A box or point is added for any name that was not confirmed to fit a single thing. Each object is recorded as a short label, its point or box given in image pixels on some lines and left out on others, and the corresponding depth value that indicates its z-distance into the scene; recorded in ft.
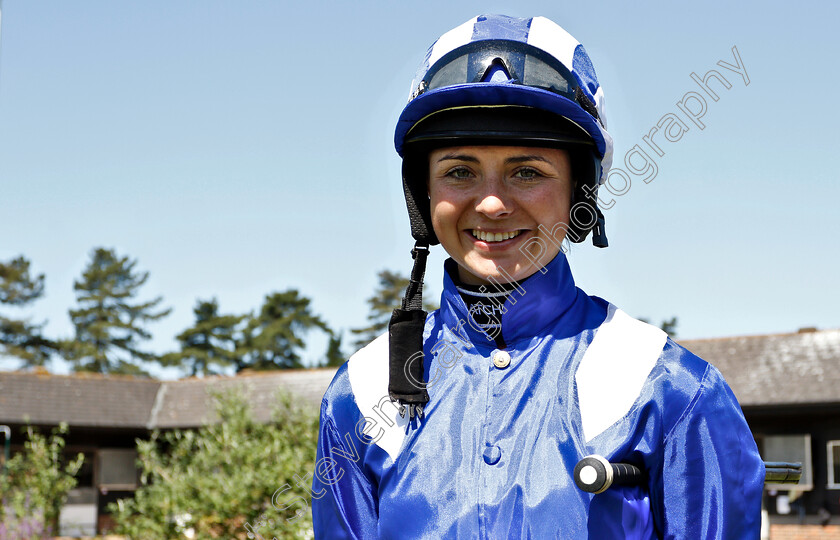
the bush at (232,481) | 29.30
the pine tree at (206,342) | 165.48
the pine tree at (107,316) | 166.81
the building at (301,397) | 53.62
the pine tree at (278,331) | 167.43
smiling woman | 5.98
